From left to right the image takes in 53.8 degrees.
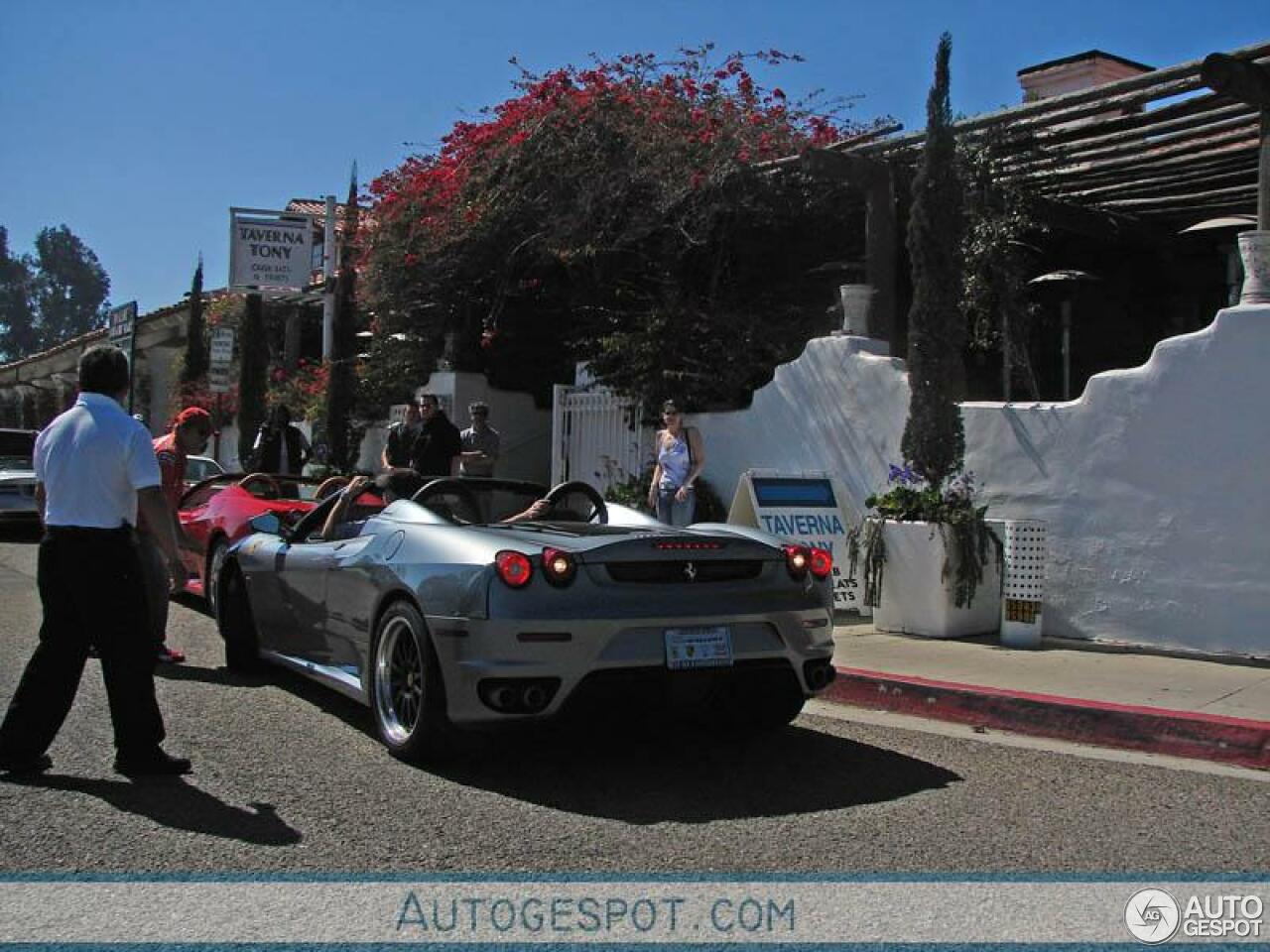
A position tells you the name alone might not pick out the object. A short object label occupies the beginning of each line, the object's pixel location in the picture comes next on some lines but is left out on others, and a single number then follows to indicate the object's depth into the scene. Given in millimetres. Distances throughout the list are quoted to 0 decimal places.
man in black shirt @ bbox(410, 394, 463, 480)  12258
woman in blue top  11117
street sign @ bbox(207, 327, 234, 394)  20938
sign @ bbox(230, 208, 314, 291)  21891
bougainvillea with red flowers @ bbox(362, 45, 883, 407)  13523
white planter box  8906
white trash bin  8484
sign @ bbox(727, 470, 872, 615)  10031
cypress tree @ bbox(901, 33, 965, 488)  9523
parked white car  16469
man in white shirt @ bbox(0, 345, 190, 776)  5043
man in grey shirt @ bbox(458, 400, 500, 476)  13359
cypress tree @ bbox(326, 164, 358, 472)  19375
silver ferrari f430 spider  4996
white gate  13977
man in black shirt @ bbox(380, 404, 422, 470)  13703
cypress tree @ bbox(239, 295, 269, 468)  23875
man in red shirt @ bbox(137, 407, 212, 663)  7047
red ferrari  9070
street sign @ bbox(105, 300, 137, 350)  26469
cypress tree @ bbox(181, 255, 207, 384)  29484
